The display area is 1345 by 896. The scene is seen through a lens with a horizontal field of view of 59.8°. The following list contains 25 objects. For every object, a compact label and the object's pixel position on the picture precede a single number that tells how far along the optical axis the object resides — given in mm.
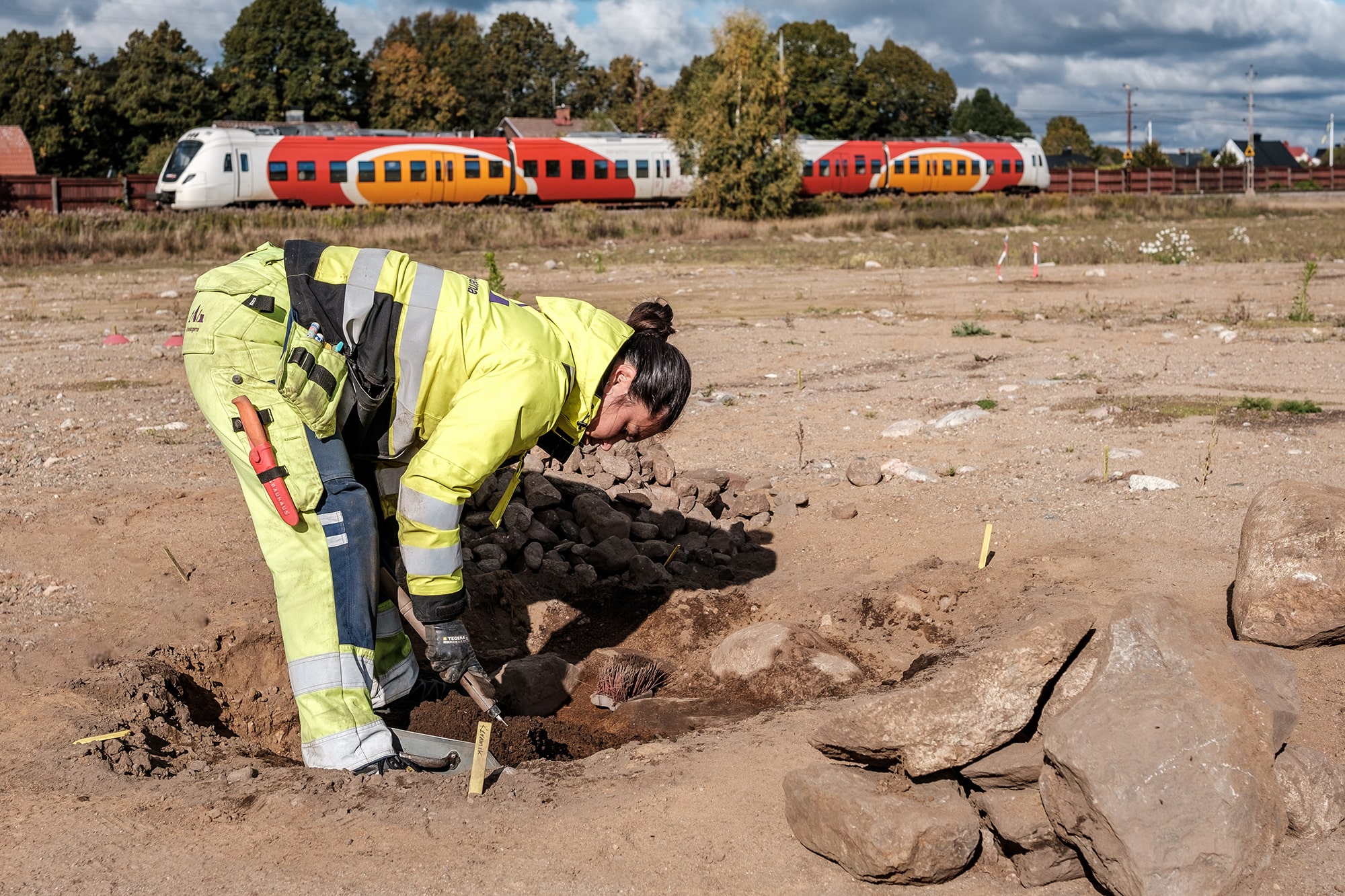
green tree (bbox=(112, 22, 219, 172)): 50375
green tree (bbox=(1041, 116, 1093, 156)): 97312
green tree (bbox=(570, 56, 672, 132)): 65125
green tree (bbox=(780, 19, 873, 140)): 62156
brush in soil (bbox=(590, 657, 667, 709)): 4633
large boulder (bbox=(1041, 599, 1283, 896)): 2699
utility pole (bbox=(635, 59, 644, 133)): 58625
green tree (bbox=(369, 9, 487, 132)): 74125
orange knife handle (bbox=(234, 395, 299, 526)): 3305
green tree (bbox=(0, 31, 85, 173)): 49031
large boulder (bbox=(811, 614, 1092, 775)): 3109
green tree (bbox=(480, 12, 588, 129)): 75188
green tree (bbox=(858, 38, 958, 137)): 67750
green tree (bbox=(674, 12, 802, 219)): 32688
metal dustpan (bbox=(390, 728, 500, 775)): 3719
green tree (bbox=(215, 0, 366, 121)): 55750
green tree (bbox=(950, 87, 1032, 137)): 92500
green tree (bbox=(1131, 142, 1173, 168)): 64500
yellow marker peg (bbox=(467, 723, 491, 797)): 3369
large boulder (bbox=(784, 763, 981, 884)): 2855
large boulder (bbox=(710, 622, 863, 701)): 4418
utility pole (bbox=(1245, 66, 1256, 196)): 50781
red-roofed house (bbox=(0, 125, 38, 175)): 42500
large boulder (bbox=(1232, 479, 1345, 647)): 4043
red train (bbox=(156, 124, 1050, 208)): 29812
